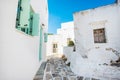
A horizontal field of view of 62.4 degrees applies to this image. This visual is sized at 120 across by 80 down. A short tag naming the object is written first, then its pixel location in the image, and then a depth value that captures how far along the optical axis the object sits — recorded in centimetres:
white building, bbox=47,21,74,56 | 1902
